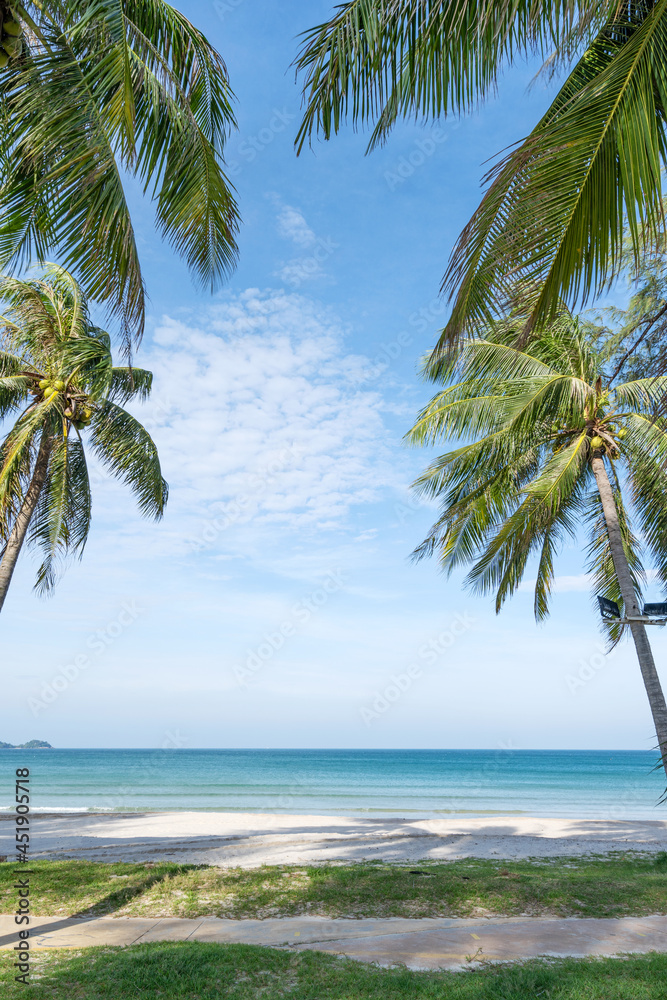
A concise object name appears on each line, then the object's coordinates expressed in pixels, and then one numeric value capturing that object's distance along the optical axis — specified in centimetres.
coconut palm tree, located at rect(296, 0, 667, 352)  293
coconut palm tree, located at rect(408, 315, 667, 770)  866
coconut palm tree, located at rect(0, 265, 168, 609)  925
